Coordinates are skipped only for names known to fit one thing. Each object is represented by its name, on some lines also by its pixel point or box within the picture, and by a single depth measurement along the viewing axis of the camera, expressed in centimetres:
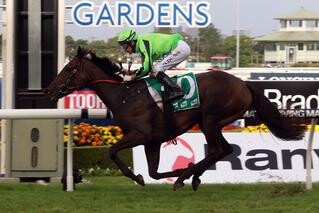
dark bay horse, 1143
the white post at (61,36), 1455
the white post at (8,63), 1431
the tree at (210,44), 9312
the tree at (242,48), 10593
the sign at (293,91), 1977
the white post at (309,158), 1174
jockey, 1141
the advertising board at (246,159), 1335
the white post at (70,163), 1167
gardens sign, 1787
